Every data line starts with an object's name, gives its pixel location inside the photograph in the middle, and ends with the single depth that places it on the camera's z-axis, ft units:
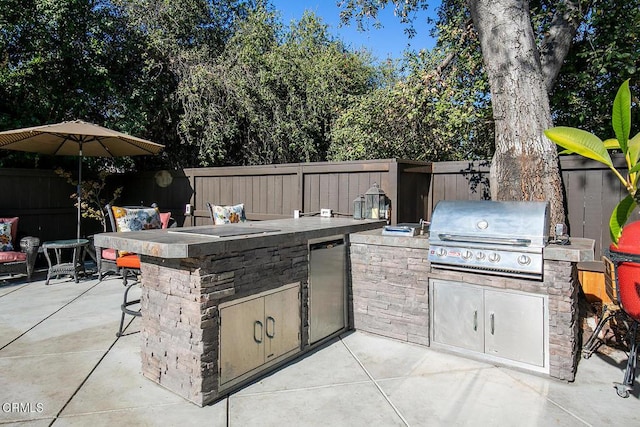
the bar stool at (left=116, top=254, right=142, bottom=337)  16.60
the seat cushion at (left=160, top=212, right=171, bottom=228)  21.74
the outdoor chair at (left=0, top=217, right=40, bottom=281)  18.22
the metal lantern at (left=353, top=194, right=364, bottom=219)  14.89
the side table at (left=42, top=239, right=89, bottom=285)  18.97
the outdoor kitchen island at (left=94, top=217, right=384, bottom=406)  8.32
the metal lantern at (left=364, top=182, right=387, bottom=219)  14.84
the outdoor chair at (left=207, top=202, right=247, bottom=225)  19.06
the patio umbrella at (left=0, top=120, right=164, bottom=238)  17.83
